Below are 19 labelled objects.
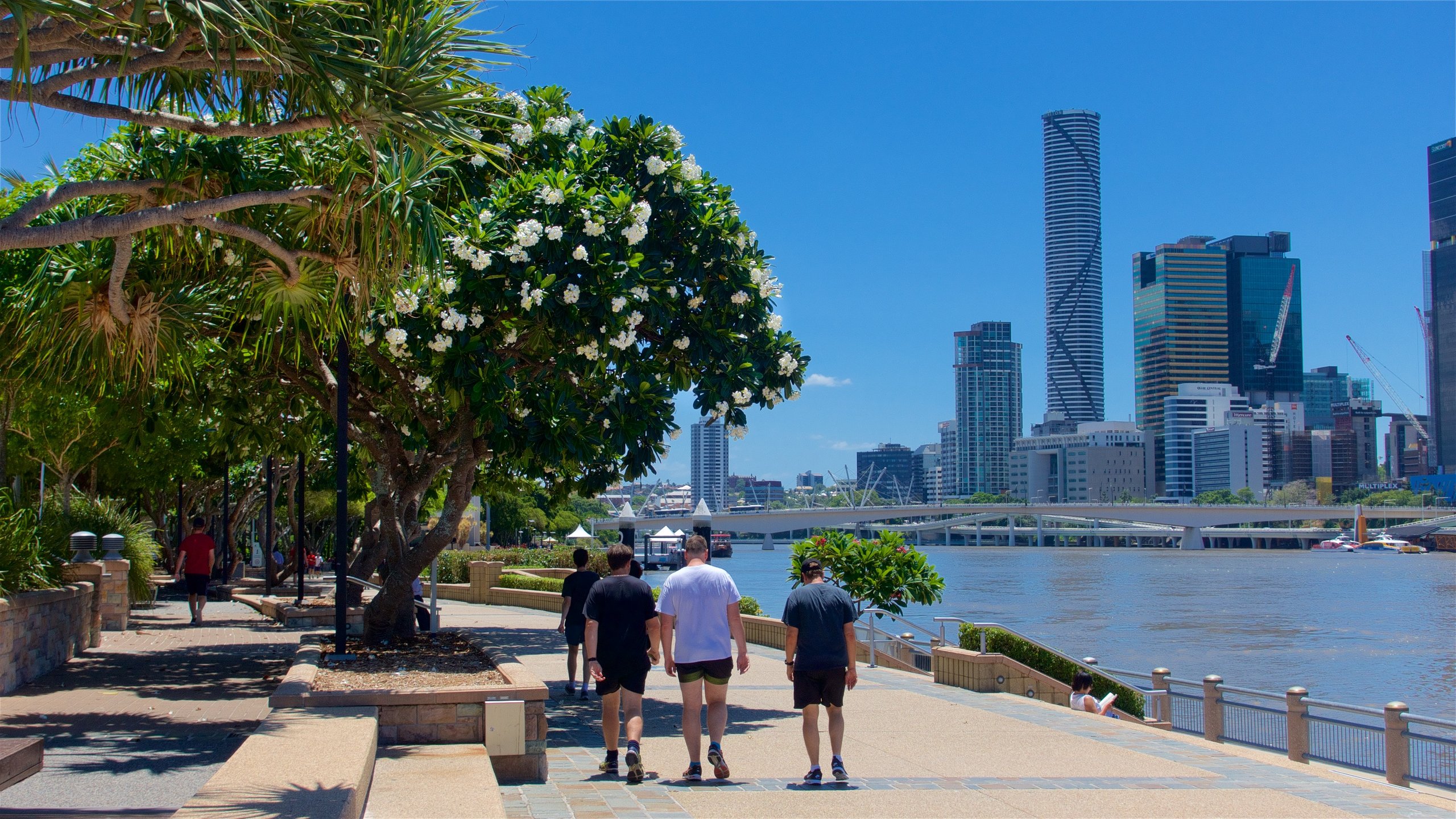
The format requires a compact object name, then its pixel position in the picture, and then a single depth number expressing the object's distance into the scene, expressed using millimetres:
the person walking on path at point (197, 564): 19109
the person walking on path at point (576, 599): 12308
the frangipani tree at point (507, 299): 9977
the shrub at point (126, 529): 19188
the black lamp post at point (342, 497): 10570
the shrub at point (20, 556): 11469
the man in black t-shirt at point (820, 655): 8336
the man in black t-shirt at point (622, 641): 8258
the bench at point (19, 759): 5320
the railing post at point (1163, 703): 15789
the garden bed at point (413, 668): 9328
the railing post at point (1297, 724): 12578
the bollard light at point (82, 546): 15141
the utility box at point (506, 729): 8086
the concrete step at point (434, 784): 6223
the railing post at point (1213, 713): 14492
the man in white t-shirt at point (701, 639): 8258
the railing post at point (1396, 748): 11430
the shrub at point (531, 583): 28344
